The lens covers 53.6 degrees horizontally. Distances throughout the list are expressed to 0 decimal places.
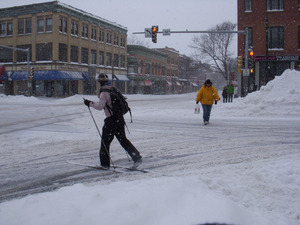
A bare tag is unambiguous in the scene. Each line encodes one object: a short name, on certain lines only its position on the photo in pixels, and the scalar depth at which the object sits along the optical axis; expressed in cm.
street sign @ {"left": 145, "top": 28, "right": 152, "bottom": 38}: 2019
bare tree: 4203
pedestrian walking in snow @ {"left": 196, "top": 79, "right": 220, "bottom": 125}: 1087
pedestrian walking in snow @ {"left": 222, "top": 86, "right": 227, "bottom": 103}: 2672
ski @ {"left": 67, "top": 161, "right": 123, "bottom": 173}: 511
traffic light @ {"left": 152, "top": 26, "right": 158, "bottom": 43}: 1996
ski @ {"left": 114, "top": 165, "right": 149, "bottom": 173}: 501
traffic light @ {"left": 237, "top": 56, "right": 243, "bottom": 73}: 2059
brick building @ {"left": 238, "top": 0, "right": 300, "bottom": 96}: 2834
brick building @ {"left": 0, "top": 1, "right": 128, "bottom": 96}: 3831
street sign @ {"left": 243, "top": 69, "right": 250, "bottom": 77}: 2011
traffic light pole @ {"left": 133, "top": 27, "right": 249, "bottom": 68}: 1947
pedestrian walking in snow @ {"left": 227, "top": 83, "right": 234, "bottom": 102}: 2579
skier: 517
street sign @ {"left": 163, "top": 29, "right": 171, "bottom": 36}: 2007
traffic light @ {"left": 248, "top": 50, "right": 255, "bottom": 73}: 2010
